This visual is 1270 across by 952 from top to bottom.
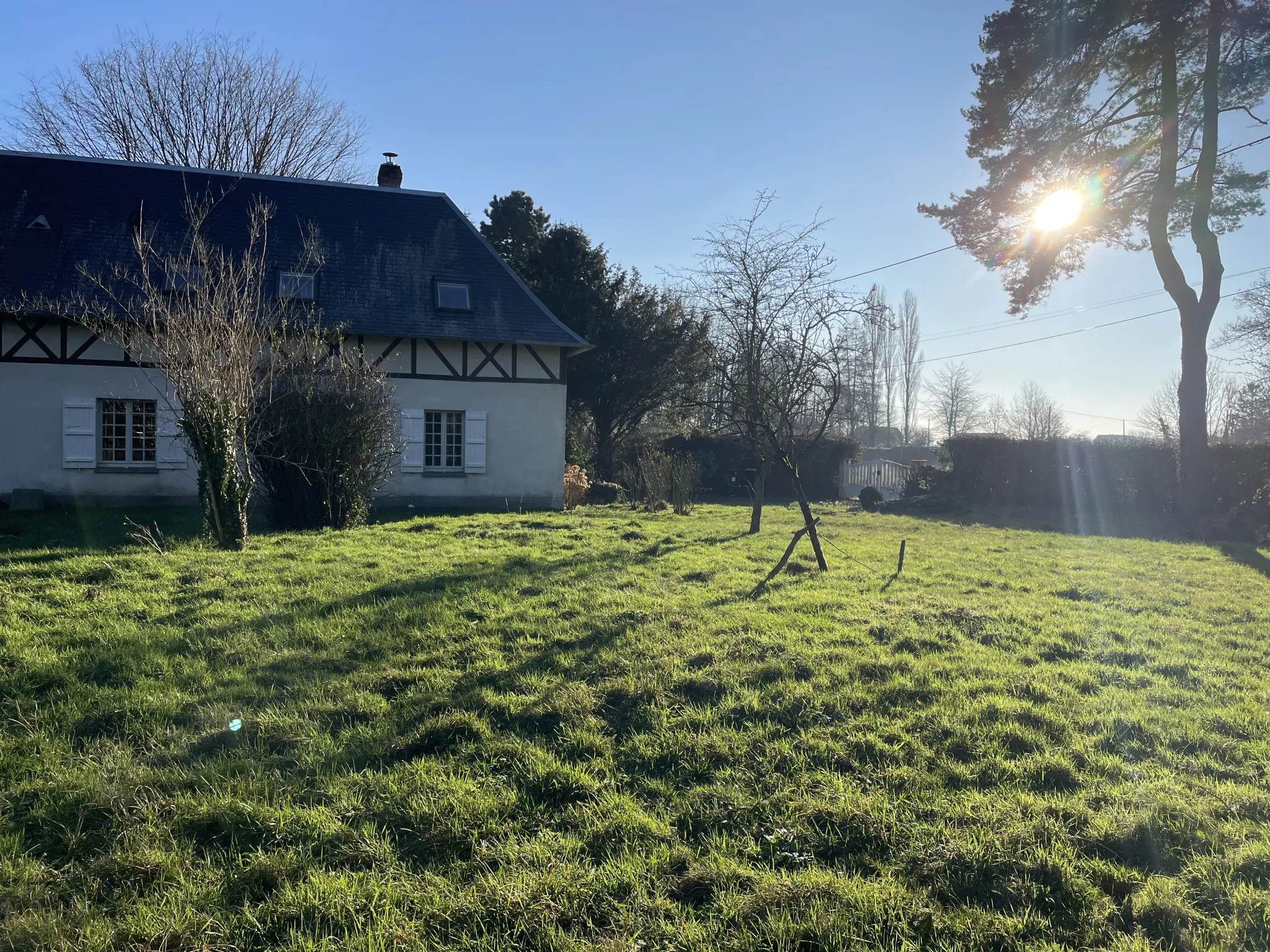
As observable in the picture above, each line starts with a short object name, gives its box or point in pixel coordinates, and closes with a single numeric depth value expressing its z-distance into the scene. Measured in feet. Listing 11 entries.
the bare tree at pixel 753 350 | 28.68
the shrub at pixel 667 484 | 49.08
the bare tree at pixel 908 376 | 156.66
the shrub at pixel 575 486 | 52.80
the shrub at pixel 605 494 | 57.52
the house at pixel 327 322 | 42.55
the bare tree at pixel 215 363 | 26.30
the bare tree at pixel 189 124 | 69.87
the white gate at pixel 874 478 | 73.10
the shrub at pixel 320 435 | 32.14
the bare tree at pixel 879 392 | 142.31
